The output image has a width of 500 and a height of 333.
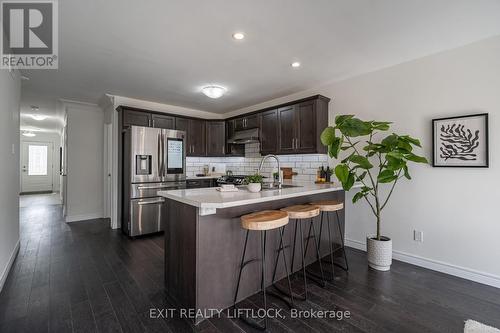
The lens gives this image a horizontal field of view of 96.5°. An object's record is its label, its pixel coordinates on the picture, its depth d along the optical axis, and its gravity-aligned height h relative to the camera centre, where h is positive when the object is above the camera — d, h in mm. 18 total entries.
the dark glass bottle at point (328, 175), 3586 -141
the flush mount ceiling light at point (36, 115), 5621 +1438
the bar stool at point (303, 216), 2158 -486
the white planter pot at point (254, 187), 2340 -220
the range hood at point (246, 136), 4562 +629
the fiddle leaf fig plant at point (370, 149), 2477 +202
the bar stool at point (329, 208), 2529 -471
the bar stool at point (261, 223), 1773 -463
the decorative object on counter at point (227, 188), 2348 -236
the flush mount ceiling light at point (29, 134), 9053 +1283
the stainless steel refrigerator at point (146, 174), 3840 -158
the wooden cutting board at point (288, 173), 4271 -132
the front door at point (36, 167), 9156 -78
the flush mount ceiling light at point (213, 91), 3584 +1214
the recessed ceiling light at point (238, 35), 2289 +1363
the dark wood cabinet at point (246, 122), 4633 +955
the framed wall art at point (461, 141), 2412 +291
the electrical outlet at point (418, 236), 2840 -887
